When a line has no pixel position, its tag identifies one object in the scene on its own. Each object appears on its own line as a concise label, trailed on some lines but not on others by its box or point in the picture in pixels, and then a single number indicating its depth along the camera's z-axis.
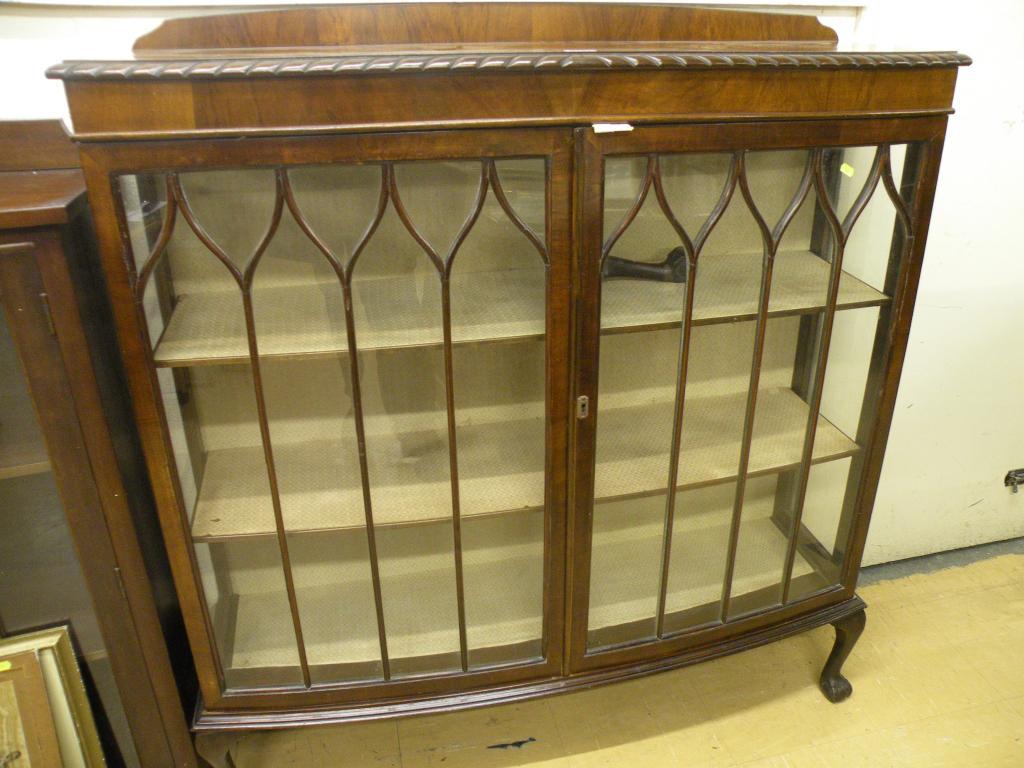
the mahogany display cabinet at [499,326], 0.78
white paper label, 0.80
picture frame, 0.96
